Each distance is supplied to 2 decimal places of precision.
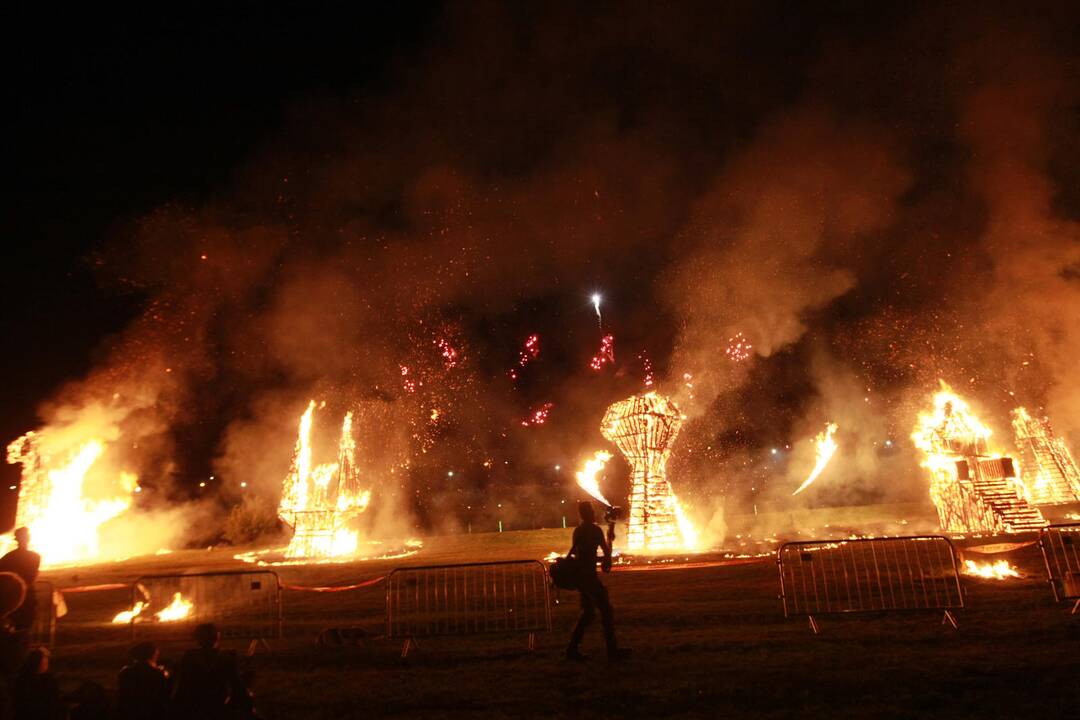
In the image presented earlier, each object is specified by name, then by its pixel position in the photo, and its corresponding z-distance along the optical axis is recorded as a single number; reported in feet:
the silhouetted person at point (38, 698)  13.20
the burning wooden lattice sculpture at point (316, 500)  65.26
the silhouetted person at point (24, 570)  20.13
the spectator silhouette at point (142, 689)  14.16
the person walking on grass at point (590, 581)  21.30
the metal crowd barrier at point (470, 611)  26.30
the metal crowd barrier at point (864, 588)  26.66
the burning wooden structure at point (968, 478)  56.85
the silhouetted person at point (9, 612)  15.92
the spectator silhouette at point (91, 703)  13.91
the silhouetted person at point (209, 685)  14.19
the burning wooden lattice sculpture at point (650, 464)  53.72
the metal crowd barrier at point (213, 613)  28.63
